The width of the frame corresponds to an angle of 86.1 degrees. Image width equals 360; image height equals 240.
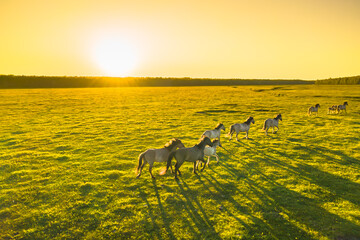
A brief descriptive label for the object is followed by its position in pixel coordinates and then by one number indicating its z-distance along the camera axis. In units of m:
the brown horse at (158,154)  10.05
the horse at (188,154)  10.09
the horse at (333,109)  29.63
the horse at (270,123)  18.25
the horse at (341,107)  29.42
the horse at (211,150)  11.78
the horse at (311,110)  28.09
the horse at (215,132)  14.95
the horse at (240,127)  16.53
